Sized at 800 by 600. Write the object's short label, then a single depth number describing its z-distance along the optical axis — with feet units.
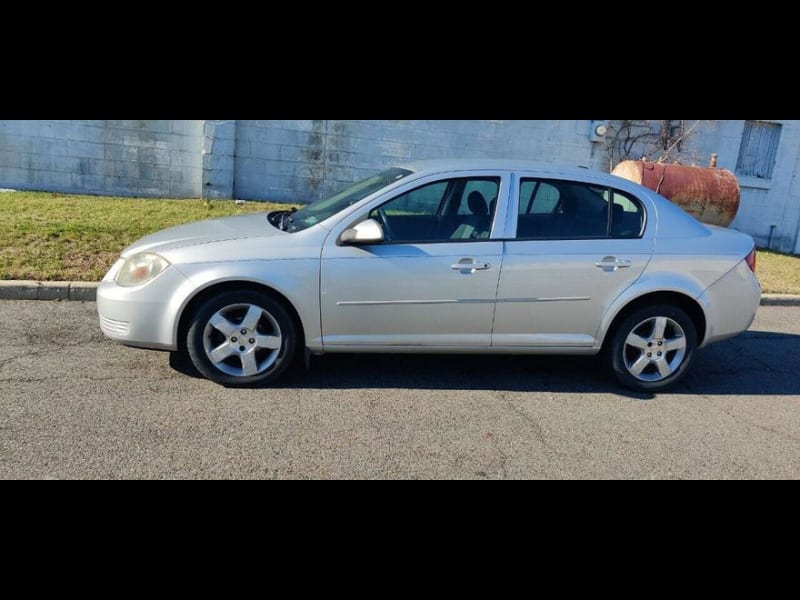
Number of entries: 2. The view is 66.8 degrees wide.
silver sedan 12.92
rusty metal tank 32.62
